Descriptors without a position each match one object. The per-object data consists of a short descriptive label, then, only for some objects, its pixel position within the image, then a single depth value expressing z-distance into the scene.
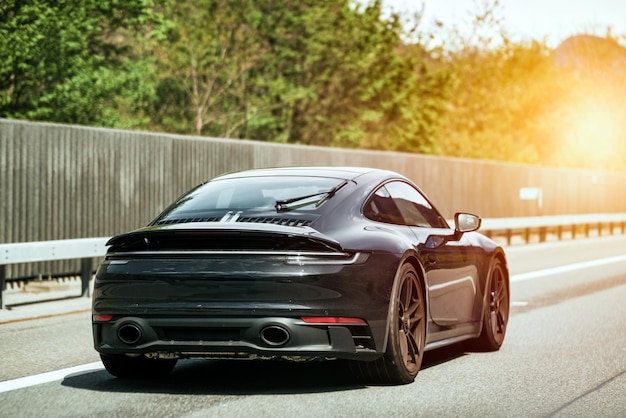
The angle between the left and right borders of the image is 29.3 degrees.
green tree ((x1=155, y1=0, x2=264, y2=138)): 39.75
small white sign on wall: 37.62
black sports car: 6.90
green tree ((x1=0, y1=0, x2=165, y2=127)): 25.55
